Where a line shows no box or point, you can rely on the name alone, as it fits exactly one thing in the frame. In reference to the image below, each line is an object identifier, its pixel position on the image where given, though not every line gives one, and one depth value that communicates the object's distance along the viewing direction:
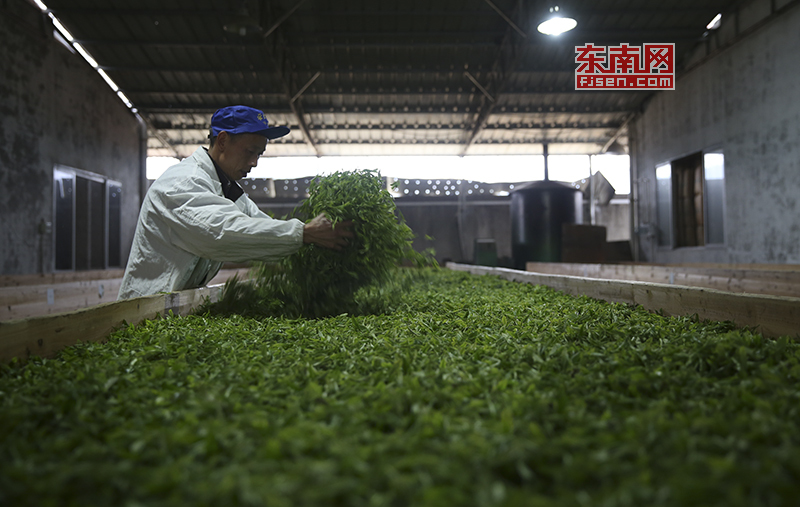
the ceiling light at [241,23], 7.14
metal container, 9.94
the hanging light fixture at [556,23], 6.71
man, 2.20
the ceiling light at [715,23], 8.79
